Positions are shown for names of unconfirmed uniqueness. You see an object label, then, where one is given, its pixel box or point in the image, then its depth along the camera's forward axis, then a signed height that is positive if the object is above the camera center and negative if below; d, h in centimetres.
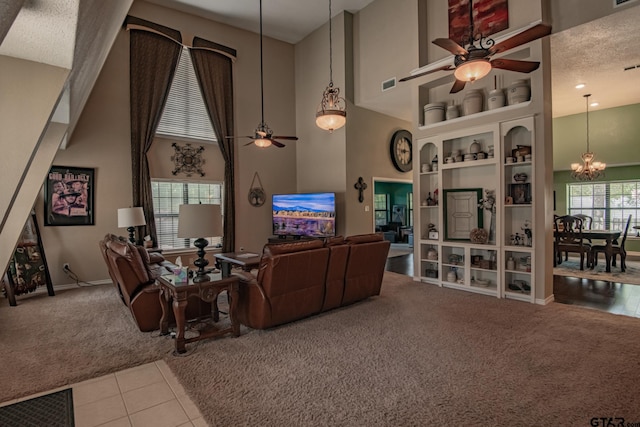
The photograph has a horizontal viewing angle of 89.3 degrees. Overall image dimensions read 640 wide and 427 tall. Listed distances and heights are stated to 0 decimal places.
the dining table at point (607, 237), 605 -57
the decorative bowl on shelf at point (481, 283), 491 -113
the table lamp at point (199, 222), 305 -8
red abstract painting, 471 +291
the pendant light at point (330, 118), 463 +136
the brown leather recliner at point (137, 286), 338 -77
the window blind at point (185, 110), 655 +216
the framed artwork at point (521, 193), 450 +21
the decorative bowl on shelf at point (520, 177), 453 +44
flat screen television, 679 -5
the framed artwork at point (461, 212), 509 -5
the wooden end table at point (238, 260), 465 -71
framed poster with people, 536 +34
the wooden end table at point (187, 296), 299 -81
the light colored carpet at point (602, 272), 554 -123
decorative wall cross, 719 +53
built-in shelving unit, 456 -1
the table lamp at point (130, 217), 526 -3
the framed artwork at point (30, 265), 477 -73
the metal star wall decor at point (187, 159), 661 +113
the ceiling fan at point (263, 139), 545 +125
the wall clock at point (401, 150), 799 +153
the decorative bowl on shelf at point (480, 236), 484 -41
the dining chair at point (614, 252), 611 -87
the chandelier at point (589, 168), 777 +96
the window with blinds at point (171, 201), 650 +27
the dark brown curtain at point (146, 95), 605 +229
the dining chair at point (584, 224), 739 -46
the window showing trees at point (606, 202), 837 +13
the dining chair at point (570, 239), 630 -63
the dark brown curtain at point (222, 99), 686 +248
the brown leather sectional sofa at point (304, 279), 333 -76
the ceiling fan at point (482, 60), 291 +147
